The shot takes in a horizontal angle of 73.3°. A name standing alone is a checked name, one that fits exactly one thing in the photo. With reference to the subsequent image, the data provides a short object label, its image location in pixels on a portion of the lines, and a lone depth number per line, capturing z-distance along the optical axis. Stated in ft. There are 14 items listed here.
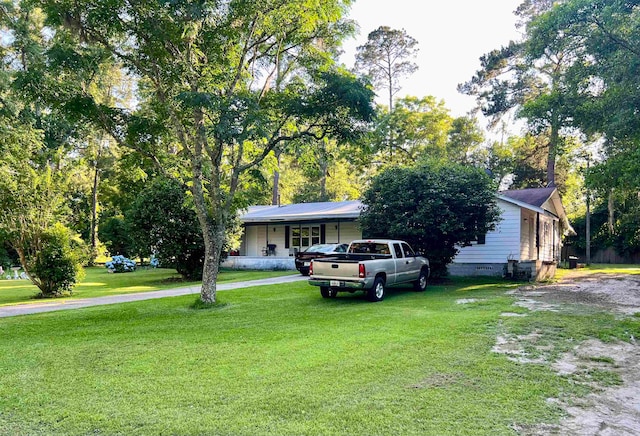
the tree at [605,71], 38.60
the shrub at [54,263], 43.91
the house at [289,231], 74.02
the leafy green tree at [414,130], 106.83
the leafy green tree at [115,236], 113.80
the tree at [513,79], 97.97
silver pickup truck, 35.83
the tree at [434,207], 46.29
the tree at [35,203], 41.29
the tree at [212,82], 29.91
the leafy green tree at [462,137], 111.04
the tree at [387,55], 115.03
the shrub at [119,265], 82.38
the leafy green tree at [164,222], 58.85
